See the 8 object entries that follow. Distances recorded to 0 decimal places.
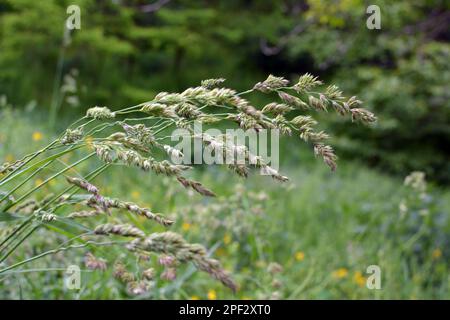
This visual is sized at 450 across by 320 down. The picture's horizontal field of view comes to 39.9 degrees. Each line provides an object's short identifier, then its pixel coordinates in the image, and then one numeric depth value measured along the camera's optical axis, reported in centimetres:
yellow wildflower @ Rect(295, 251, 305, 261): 346
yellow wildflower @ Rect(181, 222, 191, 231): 306
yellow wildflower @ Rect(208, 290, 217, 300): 259
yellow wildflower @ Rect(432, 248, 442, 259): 414
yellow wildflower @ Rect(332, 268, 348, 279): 335
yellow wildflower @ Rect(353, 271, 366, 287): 330
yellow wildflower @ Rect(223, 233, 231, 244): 307
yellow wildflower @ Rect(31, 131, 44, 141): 400
